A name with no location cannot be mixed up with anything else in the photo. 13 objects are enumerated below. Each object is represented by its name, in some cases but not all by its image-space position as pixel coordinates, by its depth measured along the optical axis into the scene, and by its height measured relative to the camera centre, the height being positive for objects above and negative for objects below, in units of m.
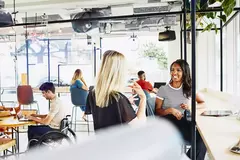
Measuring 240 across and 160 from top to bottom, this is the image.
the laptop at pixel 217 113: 2.53 -0.35
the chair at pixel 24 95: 6.37 -0.41
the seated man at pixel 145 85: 5.82 -0.19
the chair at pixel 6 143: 3.52 -0.87
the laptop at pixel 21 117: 4.01 -0.60
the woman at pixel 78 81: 6.00 -0.09
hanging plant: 2.51 +0.71
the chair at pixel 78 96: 6.05 -0.42
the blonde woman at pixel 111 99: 2.04 -0.17
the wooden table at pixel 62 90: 7.42 -0.35
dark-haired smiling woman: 2.60 -0.22
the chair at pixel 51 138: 3.22 -0.75
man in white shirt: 3.95 -0.58
